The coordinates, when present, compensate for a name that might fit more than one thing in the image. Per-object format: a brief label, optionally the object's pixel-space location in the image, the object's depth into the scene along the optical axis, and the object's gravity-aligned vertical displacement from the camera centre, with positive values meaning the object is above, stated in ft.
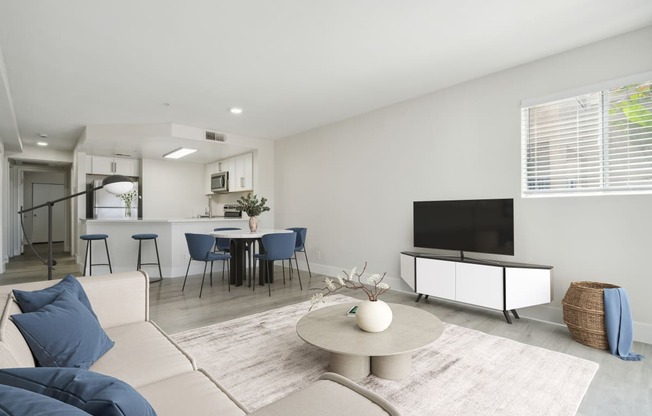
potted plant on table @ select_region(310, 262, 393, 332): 7.18 -2.38
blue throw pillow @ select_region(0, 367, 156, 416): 2.36 -1.40
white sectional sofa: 3.05 -2.37
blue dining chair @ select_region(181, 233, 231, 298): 14.67 -1.70
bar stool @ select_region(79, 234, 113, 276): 16.66 -2.21
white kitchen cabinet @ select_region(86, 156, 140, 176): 22.67 +3.15
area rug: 6.29 -3.77
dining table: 16.05 -2.57
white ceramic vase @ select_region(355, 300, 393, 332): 7.18 -2.42
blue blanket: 8.34 -2.98
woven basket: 8.70 -2.94
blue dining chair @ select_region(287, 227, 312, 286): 18.35 -1.71
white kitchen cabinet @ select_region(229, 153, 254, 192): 22.44 +2.59
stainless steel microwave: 24.23 +2.11
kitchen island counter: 18.29 -2.08
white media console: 10.18 -2.50
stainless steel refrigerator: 23.08 +0.21
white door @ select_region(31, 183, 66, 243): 34.88 -0.59
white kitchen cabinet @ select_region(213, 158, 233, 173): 24.46 +3.42
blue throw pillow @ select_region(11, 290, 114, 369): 4.26 -1.78
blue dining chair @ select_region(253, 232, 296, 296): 14.82 -1.75
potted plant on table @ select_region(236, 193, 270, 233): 17.04 +0.00
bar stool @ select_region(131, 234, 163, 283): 16.98 -2.05
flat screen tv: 11.12 -0.59
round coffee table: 6.50 -2.80
